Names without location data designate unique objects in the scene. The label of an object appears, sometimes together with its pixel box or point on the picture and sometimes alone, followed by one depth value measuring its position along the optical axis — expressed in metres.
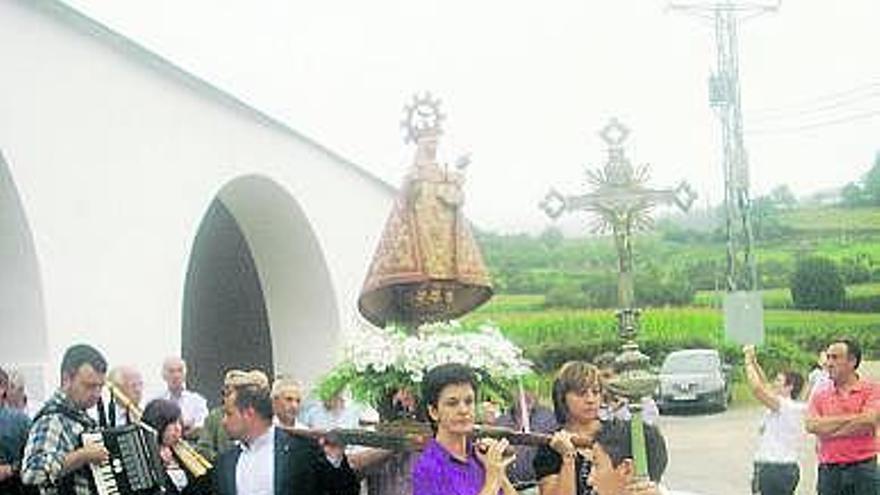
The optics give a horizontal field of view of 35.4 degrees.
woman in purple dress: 4.58
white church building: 8.92
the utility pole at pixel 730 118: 24.58
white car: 26.28
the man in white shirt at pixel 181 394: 9.41
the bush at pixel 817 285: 27.86
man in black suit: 6.04
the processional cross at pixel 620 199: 5.23
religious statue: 6.68
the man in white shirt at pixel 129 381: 8.52
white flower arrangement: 6.25
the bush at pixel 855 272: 28.14
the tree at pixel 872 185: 29.19
